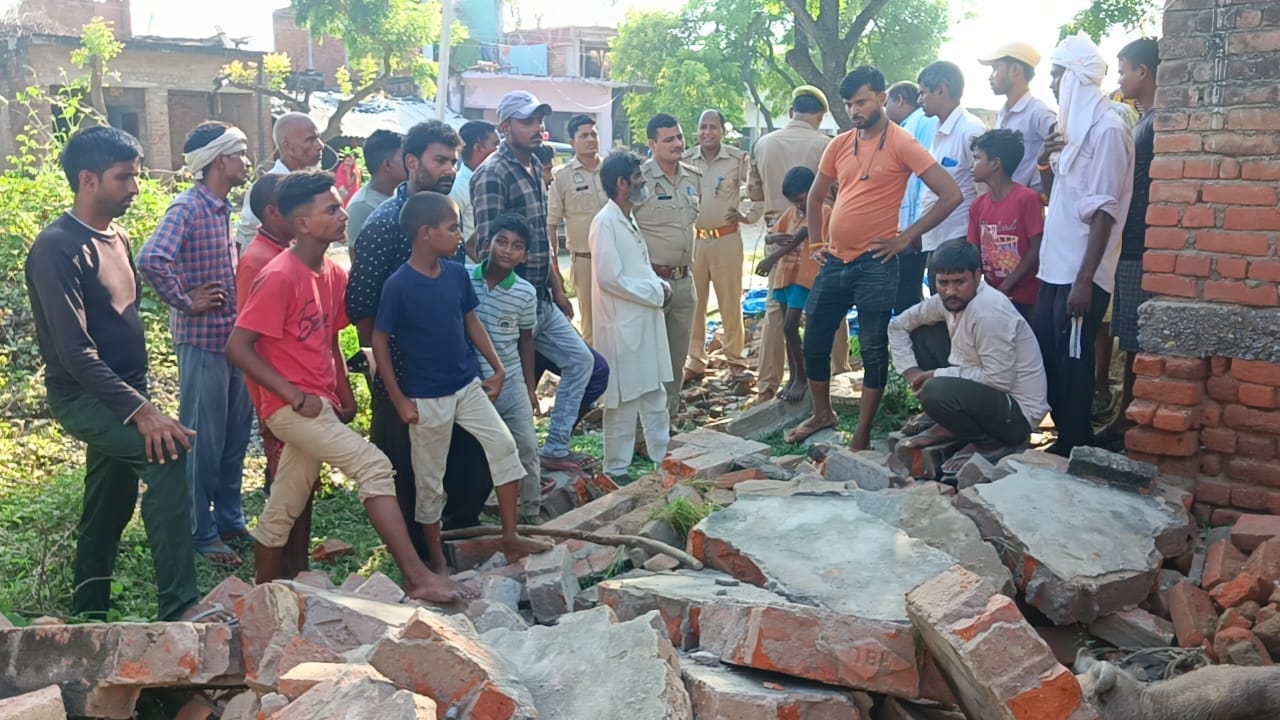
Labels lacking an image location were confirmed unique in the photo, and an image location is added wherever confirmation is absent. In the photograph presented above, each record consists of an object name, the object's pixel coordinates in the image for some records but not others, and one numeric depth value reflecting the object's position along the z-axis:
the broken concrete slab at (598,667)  2.91
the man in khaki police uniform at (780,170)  8.10
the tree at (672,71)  32.06
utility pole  17.36
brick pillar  4.75
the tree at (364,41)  24.66
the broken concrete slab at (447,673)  2.87
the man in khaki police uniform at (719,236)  8.80
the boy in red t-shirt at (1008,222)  6.01
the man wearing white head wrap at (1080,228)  5.39
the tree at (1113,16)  14.44
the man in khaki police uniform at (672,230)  7.59
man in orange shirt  6.15
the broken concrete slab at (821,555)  3.79
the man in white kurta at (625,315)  6.34
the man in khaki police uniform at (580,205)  8.66
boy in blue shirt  4.71
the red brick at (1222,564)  4.09
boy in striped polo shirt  5.53
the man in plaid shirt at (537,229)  6.19
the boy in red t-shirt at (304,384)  4.29
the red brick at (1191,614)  3.84
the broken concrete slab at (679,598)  3.62
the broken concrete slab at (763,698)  3.04
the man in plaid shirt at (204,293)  5.15
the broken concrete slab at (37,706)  2.96
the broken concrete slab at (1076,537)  3.97
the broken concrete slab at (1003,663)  2.89
